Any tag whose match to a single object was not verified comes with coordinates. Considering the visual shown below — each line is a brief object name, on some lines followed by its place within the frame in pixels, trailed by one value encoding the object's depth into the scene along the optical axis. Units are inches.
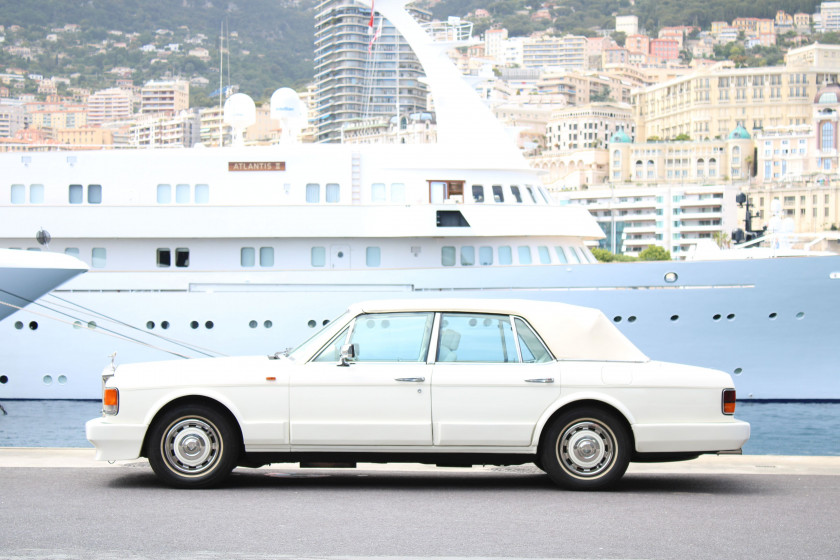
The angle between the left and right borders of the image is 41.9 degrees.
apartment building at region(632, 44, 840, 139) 7859.3
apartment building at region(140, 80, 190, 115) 7770.7
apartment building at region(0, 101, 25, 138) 6874.5
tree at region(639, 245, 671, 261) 3786.9
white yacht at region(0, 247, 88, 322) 690.2
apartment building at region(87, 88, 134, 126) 7805.1
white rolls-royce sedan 317.1
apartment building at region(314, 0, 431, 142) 7283.5
